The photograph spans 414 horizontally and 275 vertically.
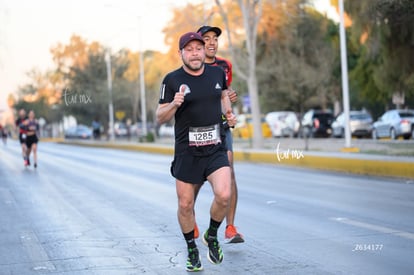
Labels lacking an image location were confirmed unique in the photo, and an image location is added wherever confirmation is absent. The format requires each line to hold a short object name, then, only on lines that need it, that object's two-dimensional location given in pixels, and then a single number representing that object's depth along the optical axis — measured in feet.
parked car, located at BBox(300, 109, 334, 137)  144.32
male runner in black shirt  22.08
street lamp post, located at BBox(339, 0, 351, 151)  76.28
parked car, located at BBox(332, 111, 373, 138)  135.33
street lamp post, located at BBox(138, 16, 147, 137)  153.99
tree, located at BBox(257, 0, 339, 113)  128.88
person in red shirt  25.84
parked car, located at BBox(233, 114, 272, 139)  164.45
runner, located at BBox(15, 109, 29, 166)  80.84
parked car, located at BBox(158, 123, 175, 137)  235.81
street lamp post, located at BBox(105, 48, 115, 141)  170.54
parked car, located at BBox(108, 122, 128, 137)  240.24
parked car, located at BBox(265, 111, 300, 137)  151.94
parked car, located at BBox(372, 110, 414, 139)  112.47
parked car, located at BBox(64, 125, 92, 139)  227.40
